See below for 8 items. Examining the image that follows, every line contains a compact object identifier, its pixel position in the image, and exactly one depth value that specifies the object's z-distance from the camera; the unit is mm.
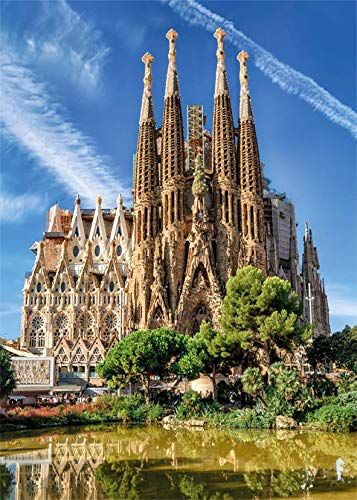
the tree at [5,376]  22719
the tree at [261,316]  27594
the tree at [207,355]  28234
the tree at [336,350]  30047
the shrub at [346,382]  26594
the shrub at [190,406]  26344
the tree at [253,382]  25495
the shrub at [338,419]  22000
